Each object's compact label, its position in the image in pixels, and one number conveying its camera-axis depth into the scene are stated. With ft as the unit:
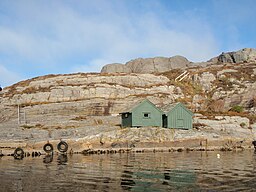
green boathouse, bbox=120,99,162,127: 193.47
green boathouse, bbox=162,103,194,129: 197.26
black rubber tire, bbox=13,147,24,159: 144.79
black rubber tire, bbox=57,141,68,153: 155.45
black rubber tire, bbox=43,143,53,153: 155.87
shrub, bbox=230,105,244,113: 246.97
